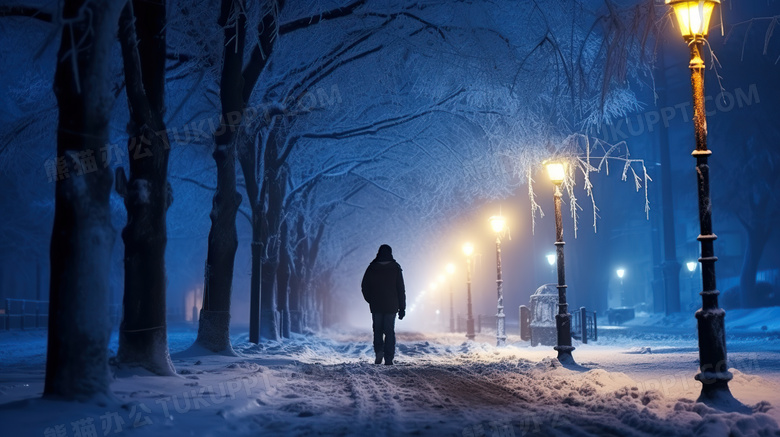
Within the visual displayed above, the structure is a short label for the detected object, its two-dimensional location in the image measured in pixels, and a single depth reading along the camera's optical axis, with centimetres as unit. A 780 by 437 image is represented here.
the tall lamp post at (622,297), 7556
